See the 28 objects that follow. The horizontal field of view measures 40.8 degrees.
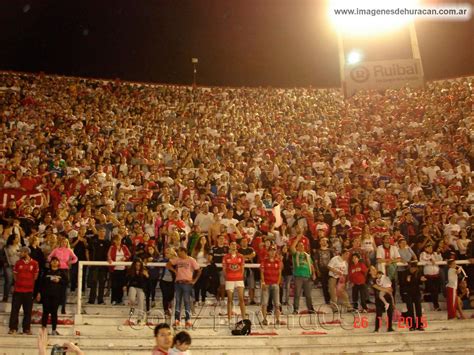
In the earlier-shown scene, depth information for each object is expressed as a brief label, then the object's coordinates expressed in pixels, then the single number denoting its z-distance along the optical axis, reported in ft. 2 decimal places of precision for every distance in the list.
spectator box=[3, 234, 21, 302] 40.55
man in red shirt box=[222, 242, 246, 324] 40.81
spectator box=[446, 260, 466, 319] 44.21
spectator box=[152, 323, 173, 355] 20.07
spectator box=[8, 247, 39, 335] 38.27
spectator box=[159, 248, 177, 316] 41.68
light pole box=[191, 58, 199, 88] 118.64
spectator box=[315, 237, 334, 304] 44.55
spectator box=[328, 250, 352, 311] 43.73
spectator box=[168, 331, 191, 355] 20.36
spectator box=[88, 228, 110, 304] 42.06
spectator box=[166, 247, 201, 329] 40.19
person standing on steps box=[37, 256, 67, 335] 38.04
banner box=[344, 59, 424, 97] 86.07
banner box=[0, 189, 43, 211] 48.59
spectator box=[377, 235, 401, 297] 44.04
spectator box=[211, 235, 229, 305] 43.29
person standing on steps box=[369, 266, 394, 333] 41.81
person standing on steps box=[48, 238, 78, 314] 39.86
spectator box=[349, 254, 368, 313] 43.32
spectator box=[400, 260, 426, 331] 42.73
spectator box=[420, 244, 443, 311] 45.21
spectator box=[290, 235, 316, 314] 42.96
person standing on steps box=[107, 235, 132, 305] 42.24
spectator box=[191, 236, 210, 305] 43.06
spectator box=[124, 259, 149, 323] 40.83
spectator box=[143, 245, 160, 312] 41.70
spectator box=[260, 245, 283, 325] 41.52
